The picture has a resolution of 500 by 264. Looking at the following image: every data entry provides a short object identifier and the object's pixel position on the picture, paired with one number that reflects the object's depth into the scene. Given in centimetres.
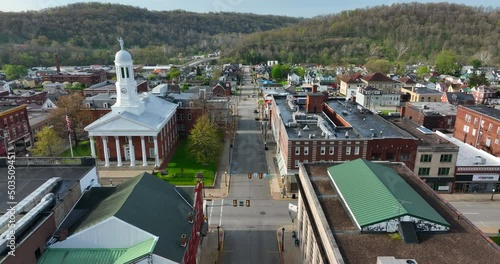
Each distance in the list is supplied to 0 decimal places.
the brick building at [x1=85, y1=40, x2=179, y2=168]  5338
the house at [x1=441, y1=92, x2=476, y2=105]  8769
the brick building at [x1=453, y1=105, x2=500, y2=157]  5800
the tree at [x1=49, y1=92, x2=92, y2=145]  6488
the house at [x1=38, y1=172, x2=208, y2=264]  2322
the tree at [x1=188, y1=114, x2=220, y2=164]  5538
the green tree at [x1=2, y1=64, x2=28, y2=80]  16025
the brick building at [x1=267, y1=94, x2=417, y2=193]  4656
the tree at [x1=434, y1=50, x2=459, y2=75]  17450
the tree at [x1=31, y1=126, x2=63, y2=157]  5459
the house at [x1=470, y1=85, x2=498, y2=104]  9450
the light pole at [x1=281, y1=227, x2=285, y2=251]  3494
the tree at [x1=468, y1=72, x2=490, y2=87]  12438
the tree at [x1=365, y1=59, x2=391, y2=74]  16674
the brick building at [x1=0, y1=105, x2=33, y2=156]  5897
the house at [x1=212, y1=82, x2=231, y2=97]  12168
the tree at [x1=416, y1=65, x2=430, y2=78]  16418
